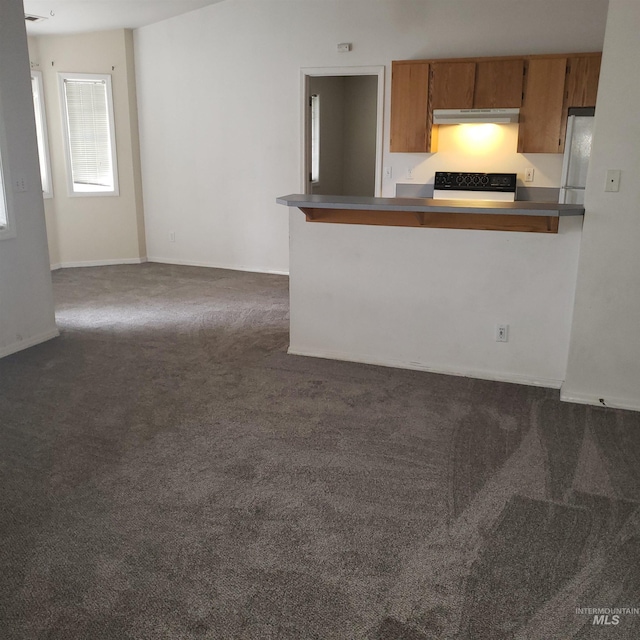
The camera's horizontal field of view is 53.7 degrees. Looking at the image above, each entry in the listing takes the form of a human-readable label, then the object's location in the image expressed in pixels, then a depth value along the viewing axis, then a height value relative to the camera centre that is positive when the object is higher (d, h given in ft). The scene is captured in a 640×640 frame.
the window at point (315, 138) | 26.61 +0.63
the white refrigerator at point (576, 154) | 17.30 +0.07
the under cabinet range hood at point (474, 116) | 17.79 +1.10
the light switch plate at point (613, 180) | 10.67 -0.38
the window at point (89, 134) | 23.16 +0.61
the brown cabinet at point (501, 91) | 17.28 +1.78
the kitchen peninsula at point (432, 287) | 11.94 -2.59
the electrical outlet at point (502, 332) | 12.45 -3.38
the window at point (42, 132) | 22.45 +0.63
